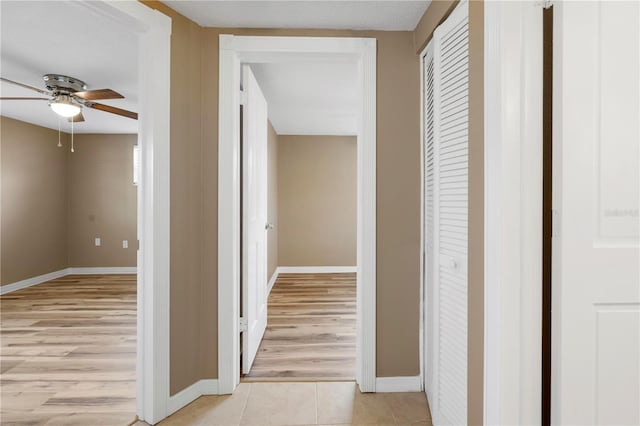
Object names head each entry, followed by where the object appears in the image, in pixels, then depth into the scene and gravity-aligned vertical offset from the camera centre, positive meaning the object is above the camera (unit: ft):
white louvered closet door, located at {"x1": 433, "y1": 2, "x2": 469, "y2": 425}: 4.76 -0.02
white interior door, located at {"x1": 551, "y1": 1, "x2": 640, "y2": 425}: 3.61 +0.05
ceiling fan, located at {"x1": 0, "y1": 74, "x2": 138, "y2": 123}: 9.12 +3.08
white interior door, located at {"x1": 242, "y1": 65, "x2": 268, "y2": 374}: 7.36 -0.21
